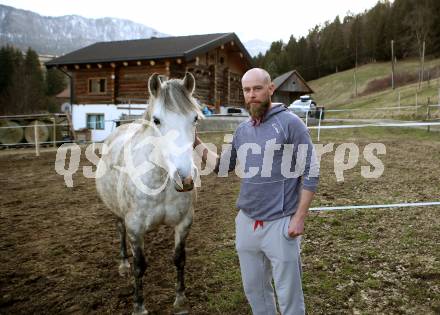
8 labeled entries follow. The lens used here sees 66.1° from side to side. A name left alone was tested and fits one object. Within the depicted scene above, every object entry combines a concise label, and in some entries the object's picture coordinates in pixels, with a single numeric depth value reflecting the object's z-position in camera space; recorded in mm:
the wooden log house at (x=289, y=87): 47688
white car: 21734
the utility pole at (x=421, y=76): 39688
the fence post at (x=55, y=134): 15450
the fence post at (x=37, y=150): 13055
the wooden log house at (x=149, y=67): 19641
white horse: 2461
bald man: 2205
